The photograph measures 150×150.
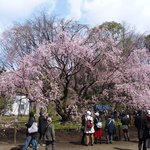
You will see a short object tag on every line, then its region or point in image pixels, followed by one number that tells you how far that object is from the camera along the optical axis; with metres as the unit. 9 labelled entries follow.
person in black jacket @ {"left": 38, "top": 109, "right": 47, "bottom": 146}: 8.93
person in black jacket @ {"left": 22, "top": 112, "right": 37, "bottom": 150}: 7.87
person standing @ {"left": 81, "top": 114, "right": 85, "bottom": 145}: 9.78
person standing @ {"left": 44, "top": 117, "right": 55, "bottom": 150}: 7.80
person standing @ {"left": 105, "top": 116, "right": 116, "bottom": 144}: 10.13
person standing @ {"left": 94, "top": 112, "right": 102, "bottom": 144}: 10.05
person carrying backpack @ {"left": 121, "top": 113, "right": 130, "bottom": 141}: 10.82
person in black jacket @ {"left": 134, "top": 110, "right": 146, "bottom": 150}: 7.92
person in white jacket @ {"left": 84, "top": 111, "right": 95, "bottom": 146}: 9.51
